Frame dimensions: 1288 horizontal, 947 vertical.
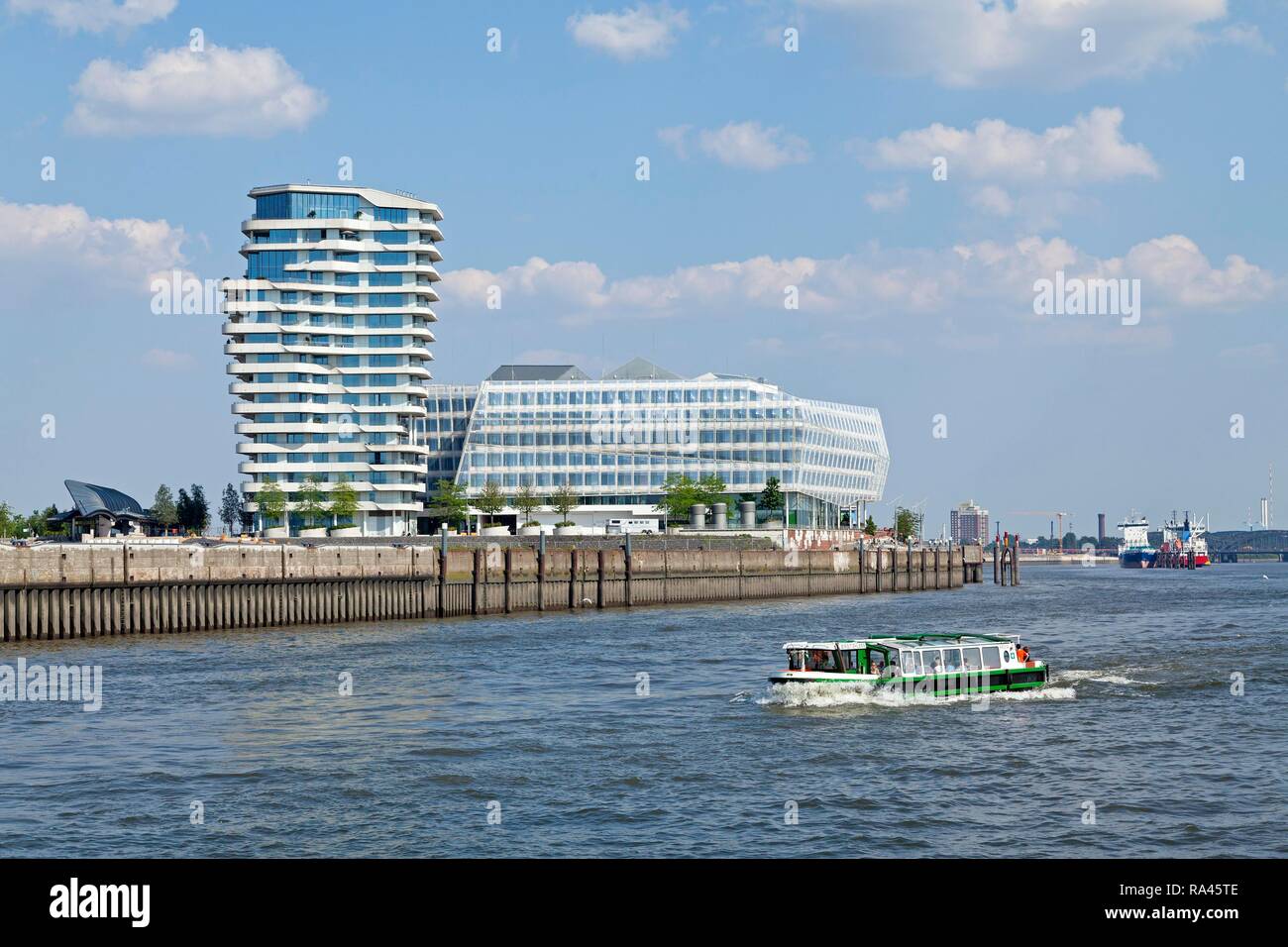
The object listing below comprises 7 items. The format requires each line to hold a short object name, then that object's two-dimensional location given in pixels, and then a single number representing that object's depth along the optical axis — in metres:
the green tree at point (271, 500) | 192.25
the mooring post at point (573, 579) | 117.75
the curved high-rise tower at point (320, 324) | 193.25
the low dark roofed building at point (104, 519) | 176.75
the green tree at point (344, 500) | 191.88
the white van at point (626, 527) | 188.96
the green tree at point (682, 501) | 197.50
